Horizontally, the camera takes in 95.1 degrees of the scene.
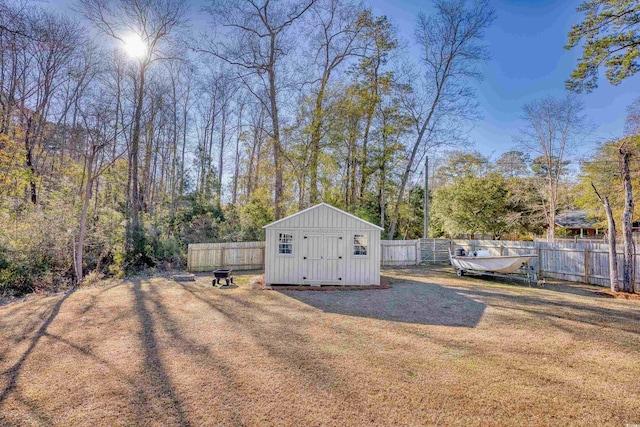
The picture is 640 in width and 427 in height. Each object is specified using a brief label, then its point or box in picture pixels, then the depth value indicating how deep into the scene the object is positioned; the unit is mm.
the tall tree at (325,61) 14970
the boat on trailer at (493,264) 9641
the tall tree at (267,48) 14086
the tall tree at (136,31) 13117
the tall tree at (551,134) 16859
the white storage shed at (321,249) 9094
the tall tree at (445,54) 15141
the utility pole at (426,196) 16688
